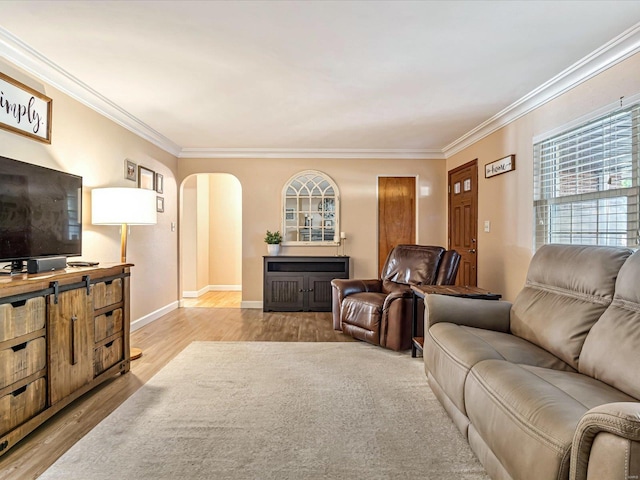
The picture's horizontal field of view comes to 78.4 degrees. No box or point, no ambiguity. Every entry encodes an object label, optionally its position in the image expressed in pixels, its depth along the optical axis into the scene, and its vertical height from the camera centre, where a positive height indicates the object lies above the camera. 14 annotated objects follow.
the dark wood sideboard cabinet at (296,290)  5.46 -0.73
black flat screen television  2.18 +0.15
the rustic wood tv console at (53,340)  1.86 -0.59
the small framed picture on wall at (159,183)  4.99 +0.70
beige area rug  1.76 -1.03
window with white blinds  2.53 +0.40
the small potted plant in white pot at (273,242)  5.60 -0.07
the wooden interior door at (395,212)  5.80 +0.37
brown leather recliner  3.55 -0.58
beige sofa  1.09 -0.56
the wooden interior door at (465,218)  4.81 +0.25
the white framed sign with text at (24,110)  2.50 +0.86
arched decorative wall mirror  5.77 +0.40
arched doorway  7.61 +0.08
